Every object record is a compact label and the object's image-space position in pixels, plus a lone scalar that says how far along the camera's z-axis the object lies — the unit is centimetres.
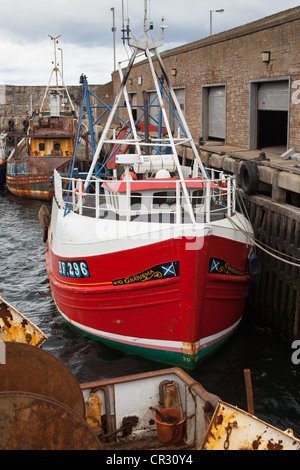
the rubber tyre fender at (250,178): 1168
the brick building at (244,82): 1279
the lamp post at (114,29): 4500
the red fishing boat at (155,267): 824
